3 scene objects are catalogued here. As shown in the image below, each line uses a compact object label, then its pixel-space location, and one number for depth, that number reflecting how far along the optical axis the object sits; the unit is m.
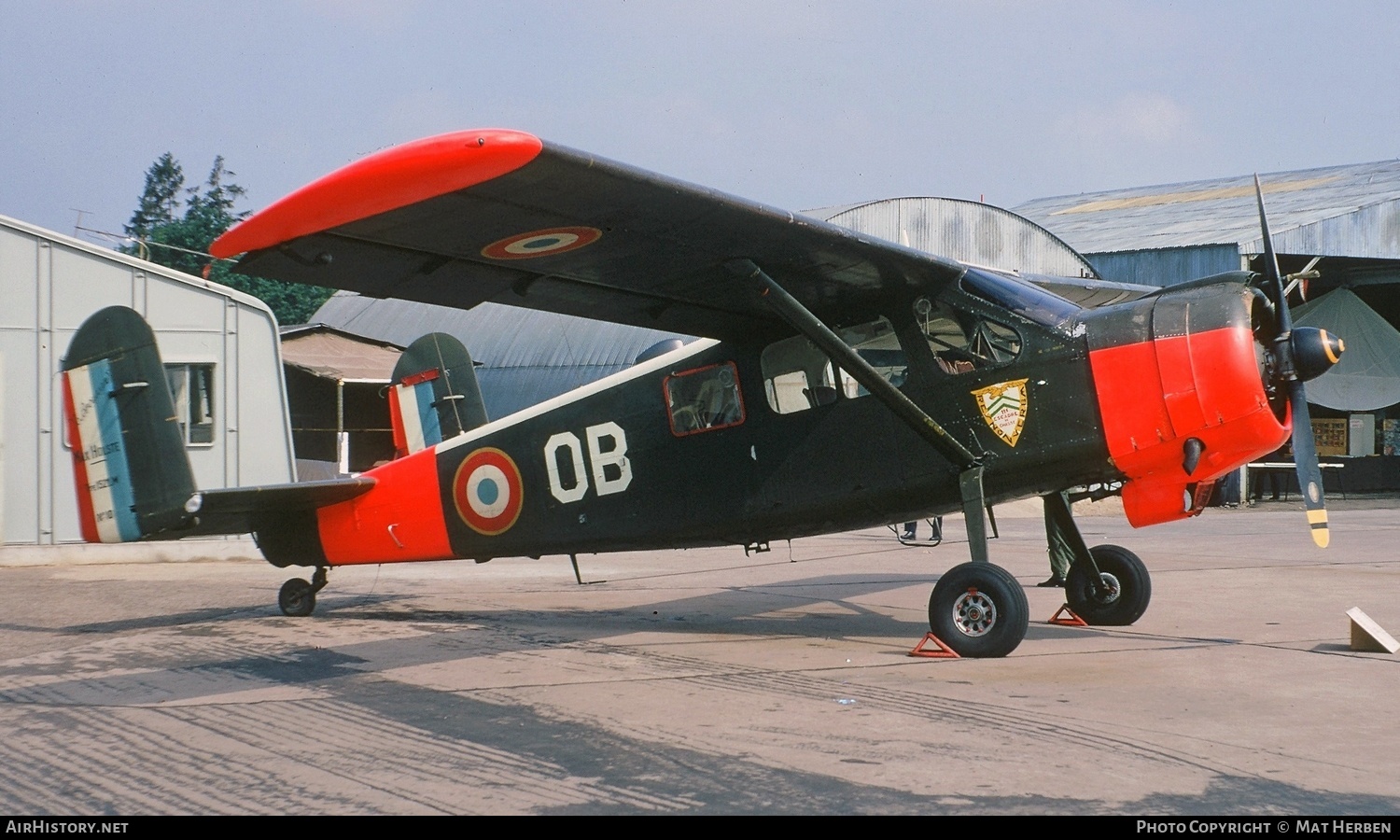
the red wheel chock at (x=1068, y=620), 9.45
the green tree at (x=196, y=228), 61.00
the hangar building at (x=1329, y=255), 30.66
